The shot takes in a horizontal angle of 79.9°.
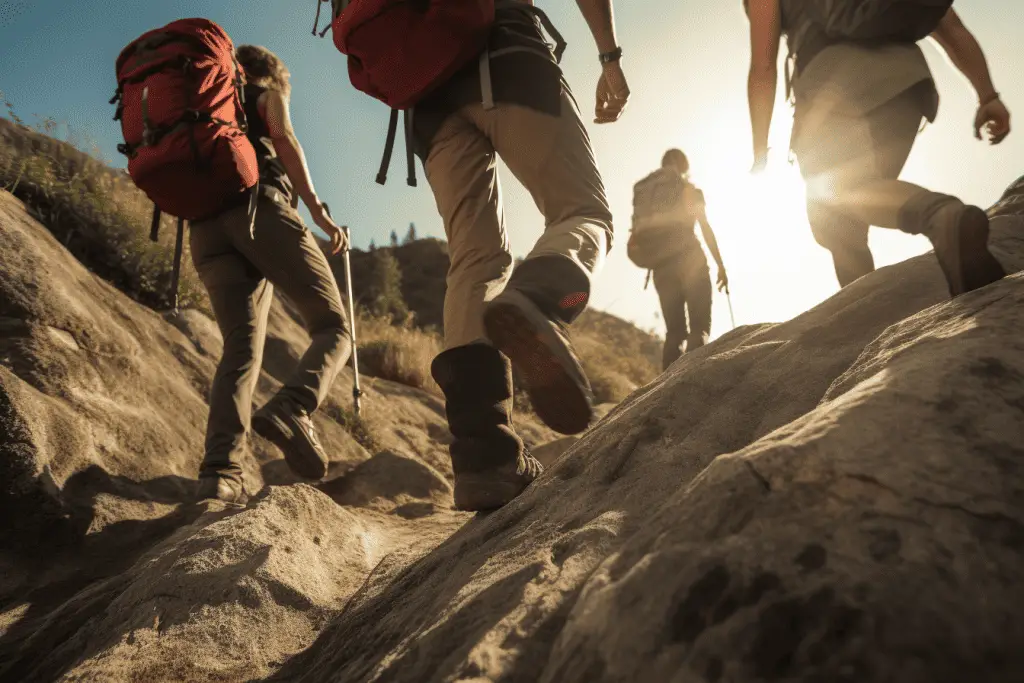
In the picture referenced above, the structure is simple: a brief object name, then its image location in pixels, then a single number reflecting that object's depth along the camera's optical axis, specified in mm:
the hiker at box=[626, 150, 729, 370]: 5348
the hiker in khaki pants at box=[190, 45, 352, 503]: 2859
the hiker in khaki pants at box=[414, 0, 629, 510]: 1601
